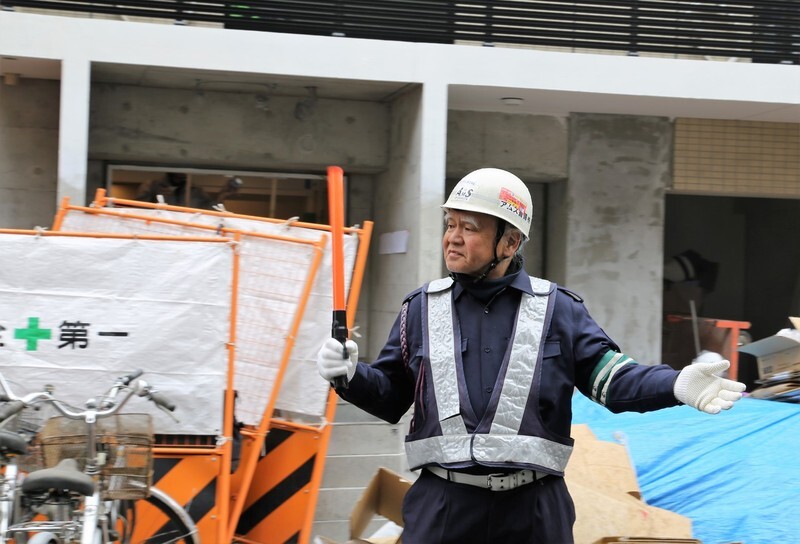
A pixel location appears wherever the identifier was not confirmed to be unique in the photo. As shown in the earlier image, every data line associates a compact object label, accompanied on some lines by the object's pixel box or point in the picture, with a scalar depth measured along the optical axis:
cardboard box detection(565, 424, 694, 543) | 4.90
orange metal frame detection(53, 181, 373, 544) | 5.59
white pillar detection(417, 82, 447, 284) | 8.65
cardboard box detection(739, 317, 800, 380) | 7.24
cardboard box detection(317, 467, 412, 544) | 4.85
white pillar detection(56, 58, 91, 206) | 7.93
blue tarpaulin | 5.27
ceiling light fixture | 9.38
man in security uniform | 2.94
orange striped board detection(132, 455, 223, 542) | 5.59
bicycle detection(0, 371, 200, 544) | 4.43
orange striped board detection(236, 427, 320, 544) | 6.23
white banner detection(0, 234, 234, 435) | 5.43
